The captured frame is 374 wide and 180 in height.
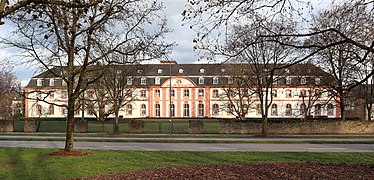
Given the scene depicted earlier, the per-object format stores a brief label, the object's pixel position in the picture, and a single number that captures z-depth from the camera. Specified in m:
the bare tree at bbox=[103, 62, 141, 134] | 33.25
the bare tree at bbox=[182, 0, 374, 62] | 7.57
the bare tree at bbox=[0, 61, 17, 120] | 46.90
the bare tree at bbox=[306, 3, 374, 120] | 8.95
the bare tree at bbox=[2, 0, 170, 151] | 15.77
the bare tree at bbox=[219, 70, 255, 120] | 39.72
